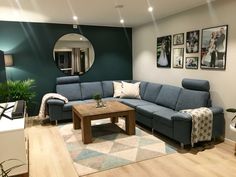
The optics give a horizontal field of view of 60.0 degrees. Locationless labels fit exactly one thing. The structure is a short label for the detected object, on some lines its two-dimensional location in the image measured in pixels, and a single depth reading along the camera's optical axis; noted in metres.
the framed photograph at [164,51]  4.62
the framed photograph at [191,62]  3.92
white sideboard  2.34
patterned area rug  2.85
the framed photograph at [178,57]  4.27
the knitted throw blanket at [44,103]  4.55
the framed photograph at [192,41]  3.85
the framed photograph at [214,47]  3.35
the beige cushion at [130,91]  5.20
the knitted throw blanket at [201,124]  3.11
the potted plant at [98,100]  4.00
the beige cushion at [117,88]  5.46
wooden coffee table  3.48
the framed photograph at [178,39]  4.21
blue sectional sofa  3.28
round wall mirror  5.34
